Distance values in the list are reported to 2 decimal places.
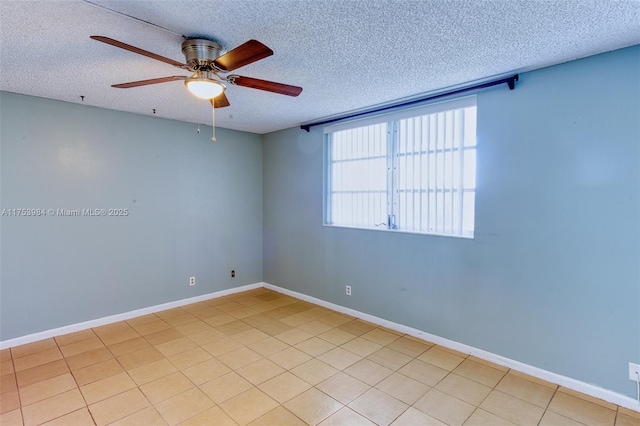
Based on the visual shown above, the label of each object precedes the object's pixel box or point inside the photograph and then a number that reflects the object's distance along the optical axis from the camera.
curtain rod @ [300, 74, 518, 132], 2.63
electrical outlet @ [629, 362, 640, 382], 2.18
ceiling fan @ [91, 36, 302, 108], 1.92
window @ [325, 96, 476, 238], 3.02
